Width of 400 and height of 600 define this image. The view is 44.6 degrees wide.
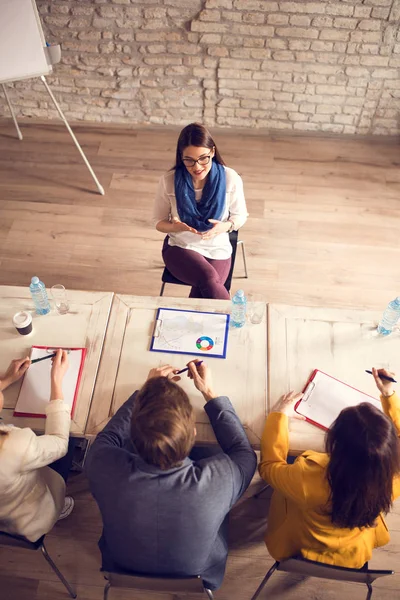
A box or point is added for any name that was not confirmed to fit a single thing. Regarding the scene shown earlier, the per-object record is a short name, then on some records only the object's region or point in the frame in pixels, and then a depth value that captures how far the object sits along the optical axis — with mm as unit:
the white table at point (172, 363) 2035
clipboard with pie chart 2221
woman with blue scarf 2656
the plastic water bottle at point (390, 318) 2176
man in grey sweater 1541
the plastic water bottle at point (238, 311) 2235
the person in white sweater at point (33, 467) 1746
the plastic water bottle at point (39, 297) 2256
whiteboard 3213
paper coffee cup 2216
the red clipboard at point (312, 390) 2023
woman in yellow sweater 1567
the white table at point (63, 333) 2059
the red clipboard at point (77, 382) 2037
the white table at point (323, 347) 2127
